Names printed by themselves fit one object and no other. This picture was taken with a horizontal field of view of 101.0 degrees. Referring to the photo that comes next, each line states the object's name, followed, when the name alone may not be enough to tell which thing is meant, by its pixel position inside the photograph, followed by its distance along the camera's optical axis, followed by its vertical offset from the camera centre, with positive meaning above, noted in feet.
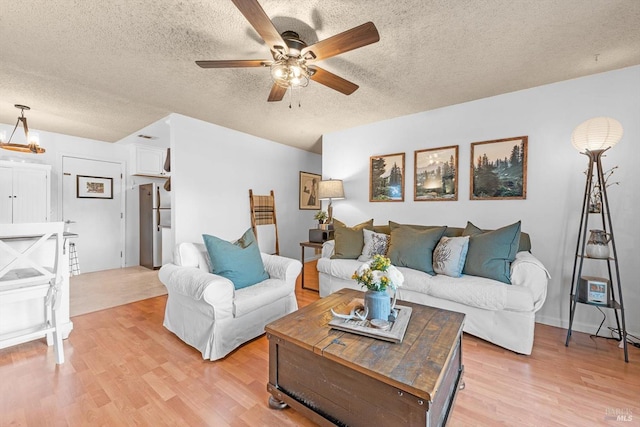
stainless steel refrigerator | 16.15 -0.74
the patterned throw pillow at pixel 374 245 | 9.95 -1.32
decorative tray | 4.40 -2.08
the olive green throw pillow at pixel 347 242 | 10.31 -1.29
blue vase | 4.84 -1.74
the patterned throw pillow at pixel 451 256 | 7.95 -1.39
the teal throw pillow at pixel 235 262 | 7.41 -1.51
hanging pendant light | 10.21 +2.50
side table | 11.84 -1.60
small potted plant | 13.06 -0.34
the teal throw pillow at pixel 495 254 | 7.39 -1.24
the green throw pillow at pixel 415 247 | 8.59 -1.24
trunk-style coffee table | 3.51 -2.41
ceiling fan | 4.53 +3.21
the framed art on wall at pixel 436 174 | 10.55 +1.53
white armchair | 6.40 -2.47
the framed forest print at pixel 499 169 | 9.19 +1.53
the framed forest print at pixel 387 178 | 11.97 +1.52
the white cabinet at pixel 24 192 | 12.26 +0.79
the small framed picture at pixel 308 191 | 18.10 +1.35
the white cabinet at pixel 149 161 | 16.37 +3.08
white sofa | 6.77 -2.41
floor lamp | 6.80 +0.77
